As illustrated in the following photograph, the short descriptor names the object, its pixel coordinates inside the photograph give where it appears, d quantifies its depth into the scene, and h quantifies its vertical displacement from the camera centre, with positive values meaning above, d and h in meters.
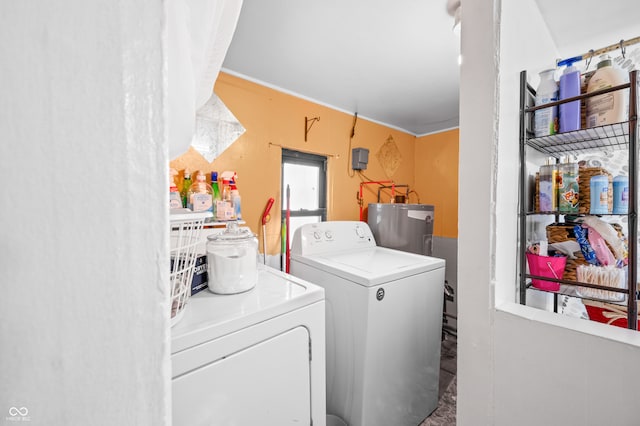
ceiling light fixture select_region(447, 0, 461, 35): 1.38 +1.09
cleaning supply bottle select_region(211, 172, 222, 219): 2.04 +0.15
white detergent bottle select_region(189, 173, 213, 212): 1.86 +0.10
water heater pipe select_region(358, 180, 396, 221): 3.15 +0.30
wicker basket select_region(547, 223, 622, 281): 1.10 -0.12
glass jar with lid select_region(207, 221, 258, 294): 1.08 -0.22
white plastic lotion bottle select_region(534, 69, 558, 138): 1.10 +0.43
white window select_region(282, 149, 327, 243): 2.65 +0.26
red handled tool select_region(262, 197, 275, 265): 2.38 -0.15
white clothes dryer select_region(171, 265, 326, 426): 0.78 -0.50
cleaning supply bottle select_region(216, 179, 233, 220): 2.03 +0.00
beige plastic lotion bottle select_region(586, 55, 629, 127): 0.96 +0.42
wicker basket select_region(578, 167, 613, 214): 1.05 +0.12
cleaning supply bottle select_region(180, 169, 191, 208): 1.92 +0.16
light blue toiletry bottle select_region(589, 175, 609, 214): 0.98 +0.07
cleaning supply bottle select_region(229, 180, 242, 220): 2.12 +0.08
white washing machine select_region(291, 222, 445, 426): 1.54 -0.76
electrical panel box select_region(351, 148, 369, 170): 3.02 +0.61
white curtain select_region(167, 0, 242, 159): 0.42 +0.31
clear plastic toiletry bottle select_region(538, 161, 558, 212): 1.11 +0.10
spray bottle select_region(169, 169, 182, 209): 1.61 +0.07
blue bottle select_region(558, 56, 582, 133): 1.06 +0.44
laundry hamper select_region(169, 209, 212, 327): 0.81 -0.21
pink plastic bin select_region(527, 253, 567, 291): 1.09 -0.24
